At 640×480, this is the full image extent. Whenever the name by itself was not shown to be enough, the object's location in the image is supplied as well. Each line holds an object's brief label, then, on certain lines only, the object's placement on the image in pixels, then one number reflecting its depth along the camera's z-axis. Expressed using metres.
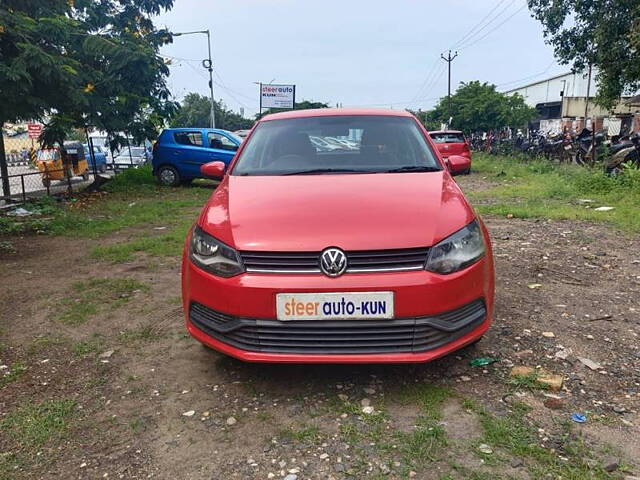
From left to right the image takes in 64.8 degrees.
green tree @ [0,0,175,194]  6.44
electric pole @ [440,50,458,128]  44.22
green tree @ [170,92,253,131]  61.62
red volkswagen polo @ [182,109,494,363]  2.37
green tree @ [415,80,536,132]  25.12
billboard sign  31.00
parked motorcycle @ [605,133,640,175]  10.69
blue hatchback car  13.19
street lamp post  28.86
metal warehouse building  24.83
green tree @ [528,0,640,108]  11.11
